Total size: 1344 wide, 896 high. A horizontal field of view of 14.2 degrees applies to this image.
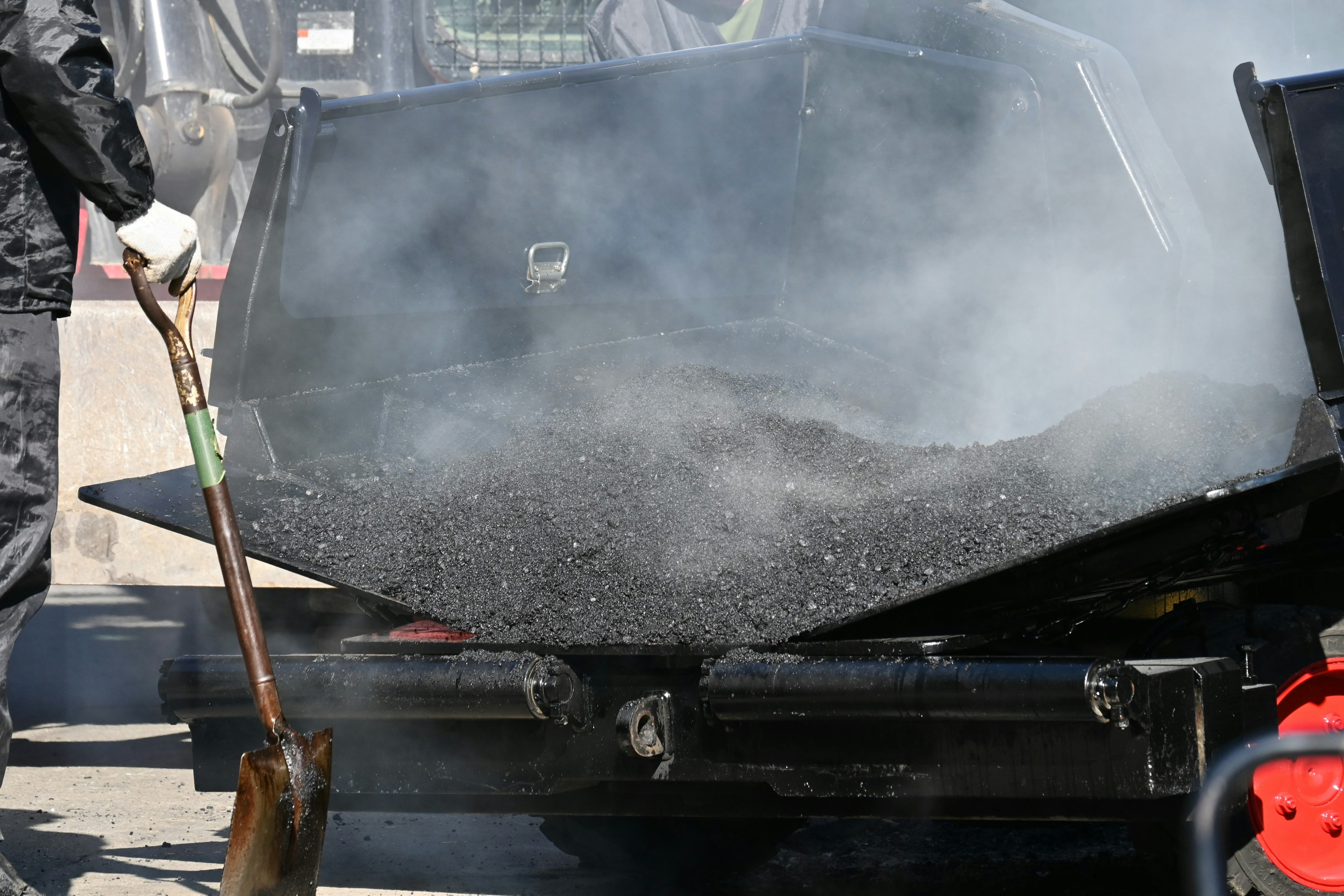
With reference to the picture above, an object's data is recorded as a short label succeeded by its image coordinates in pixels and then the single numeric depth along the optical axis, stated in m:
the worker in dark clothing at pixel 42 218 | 8.67
